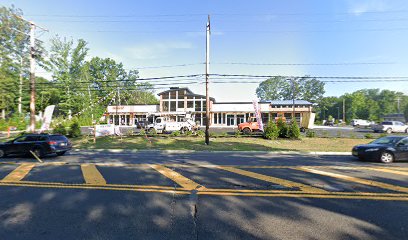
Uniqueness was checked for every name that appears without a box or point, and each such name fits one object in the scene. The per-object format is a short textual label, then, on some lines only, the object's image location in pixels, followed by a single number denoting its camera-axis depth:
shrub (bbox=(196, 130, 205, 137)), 21.73
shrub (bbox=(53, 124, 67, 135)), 21.09
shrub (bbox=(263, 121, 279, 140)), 19.34
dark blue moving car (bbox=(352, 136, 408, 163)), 9.57
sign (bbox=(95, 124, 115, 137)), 20.23
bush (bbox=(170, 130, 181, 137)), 21.71
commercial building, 41.28
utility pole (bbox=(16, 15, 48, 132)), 16.62
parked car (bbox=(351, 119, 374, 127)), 50.11
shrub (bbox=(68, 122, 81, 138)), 21.59
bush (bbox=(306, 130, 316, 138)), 21.00
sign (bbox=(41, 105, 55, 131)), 16.88
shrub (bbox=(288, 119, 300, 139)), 19.52
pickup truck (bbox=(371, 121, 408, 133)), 27.80
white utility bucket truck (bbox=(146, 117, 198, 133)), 26.17
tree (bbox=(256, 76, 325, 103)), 84.31
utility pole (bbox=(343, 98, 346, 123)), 77.21
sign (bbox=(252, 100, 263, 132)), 21.67
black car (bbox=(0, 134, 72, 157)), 10.88
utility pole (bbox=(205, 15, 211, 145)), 17.41
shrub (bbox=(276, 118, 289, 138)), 20.09
